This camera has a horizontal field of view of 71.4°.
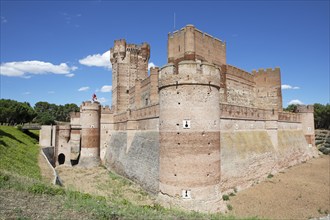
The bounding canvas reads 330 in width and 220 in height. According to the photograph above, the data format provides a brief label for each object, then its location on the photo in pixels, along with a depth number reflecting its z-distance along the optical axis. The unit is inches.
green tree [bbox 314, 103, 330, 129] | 2265.3
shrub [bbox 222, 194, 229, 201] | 588.9
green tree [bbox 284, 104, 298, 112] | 2840.6
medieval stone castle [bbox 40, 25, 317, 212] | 503.8
